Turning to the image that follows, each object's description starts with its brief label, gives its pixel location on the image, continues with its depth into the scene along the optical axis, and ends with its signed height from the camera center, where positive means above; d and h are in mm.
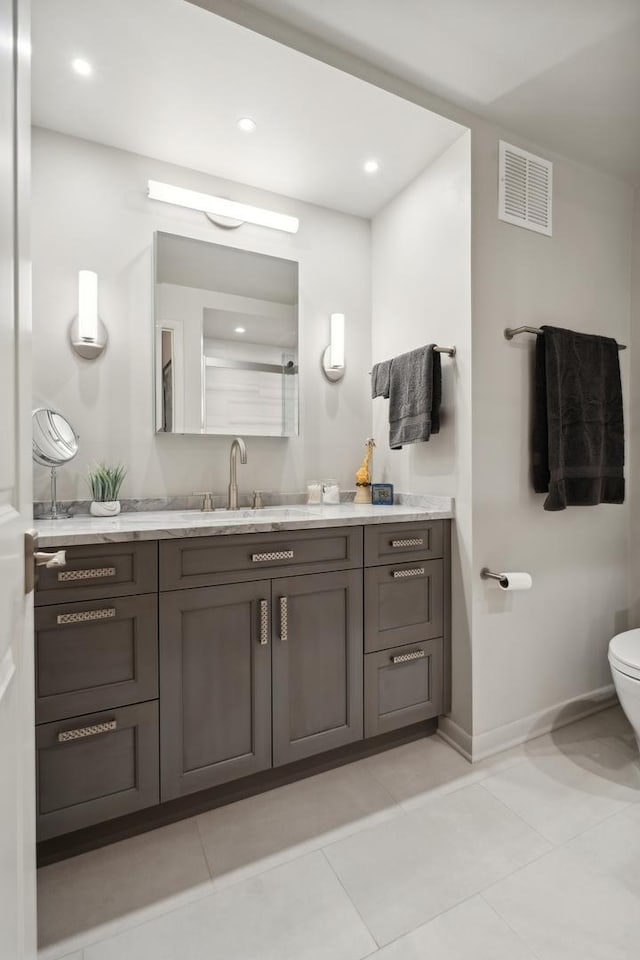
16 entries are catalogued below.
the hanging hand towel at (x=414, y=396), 1901 +379
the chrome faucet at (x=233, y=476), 2051 +42
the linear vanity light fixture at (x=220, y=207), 1943 +1223
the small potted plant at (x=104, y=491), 1782 -18
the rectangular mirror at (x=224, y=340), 2002 +662
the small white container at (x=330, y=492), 2254 -31
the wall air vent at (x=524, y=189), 1912 +1244
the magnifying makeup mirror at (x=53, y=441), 1684 +169
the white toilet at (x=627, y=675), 1631 -674
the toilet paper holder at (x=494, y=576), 1818 -356
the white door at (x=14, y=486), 644 +1
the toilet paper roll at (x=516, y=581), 1807 -371
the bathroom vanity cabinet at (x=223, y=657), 1318 -566
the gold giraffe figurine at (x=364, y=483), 2342 +15
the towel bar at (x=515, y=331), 1867 +624
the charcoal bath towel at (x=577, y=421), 1922 +276
